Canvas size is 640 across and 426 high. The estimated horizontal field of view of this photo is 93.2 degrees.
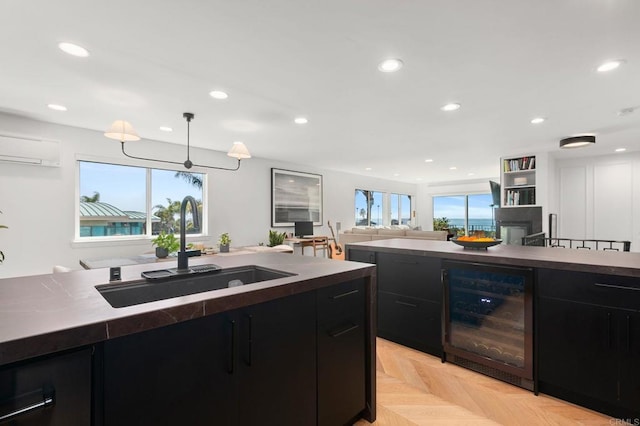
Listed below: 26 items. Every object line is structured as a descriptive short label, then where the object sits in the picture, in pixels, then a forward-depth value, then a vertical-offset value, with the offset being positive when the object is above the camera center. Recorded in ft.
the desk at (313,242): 21.31 -1.94
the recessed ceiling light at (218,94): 9.52 +3.89
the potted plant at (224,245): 13.48 -1.32
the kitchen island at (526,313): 5.65 -2.25
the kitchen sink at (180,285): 4.44 -1.14
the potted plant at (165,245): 10.90 -1.08
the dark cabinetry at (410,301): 8.18 -2.44
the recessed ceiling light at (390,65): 7.64 +3.89
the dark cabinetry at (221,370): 2.91 -1.76
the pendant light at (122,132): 9.39 +2.60
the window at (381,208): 29.71 +0.73
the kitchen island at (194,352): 2.49 -1.47
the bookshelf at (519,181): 18.99 +2.21
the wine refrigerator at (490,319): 6.73 -2.56
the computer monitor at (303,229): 22.39 -1.03
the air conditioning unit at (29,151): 11.39 +2.55
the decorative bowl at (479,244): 7.93 -0.77
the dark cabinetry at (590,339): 5.52 -2.44
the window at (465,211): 34.55 +0.45
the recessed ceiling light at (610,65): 7.63 +3.87
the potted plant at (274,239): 20.45 -1.60
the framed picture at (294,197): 21.57 +1.36
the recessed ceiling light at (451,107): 10.77 +3.92
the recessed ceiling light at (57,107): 10.62 +3.88
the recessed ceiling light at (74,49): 6.88 +3.89
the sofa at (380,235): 17.02 -1.22
